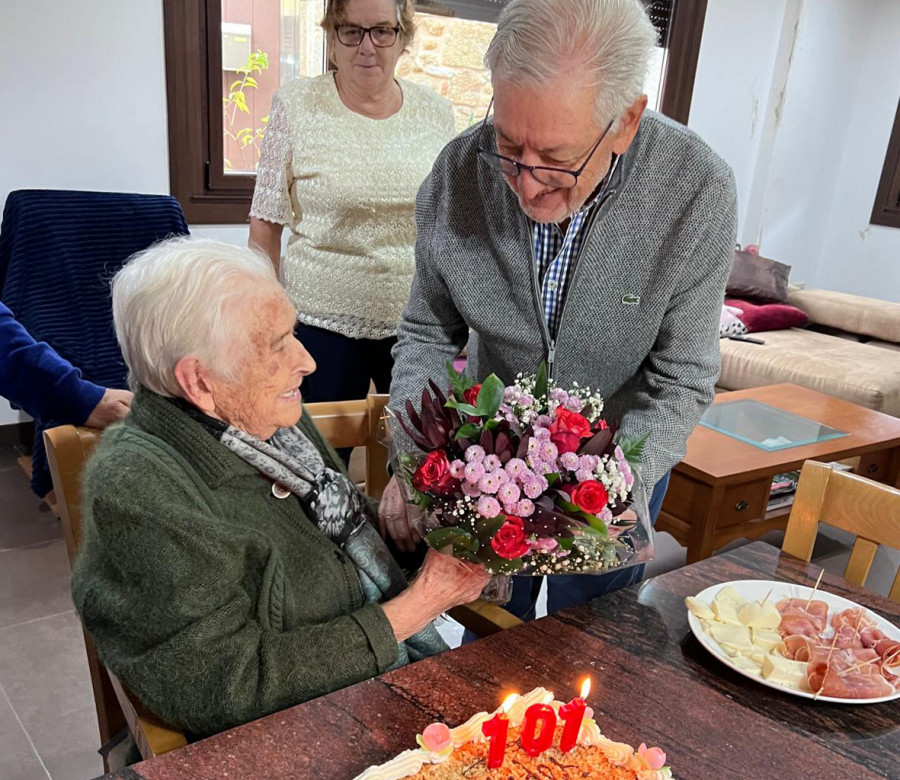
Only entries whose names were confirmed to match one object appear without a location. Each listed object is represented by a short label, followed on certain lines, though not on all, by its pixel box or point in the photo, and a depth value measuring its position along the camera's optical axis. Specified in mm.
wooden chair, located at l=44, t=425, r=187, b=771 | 1067
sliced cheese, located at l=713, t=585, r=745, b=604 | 1280
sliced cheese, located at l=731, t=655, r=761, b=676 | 1134
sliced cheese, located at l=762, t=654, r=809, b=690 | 1112
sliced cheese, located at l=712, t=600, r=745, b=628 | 1221
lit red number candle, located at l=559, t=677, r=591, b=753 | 931
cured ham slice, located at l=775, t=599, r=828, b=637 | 1207
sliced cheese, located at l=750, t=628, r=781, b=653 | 1176
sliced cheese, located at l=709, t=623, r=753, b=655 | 1169
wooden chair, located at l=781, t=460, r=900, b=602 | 1449
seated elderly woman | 1058
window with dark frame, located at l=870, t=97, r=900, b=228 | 5789
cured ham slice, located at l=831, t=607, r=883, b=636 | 1227
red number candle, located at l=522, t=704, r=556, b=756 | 931
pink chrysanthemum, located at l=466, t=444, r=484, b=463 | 1050
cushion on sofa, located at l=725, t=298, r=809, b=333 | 4852
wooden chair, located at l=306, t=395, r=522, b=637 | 1664
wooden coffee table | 2760
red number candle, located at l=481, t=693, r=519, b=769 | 904
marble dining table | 961
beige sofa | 4105
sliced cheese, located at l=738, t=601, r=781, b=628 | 1210
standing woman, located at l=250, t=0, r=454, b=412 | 2203
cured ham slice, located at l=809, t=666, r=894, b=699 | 1092
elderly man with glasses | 1301
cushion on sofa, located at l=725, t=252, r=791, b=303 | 5043
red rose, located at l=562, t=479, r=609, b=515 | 1014
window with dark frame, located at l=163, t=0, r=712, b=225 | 3473
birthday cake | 911
